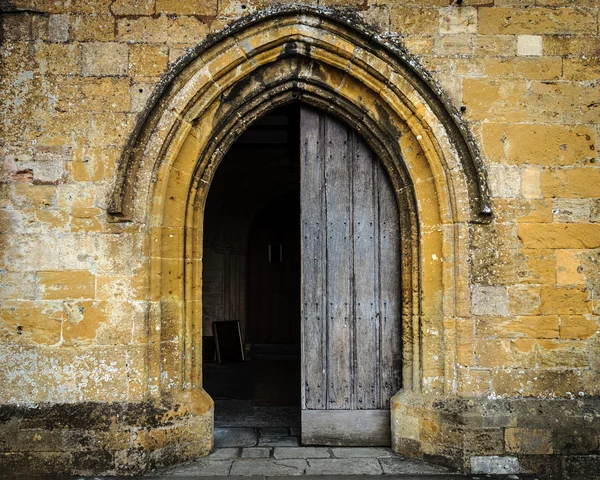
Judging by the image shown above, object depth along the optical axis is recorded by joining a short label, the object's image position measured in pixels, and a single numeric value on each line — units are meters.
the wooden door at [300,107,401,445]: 4.20
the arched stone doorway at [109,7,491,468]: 3.83
